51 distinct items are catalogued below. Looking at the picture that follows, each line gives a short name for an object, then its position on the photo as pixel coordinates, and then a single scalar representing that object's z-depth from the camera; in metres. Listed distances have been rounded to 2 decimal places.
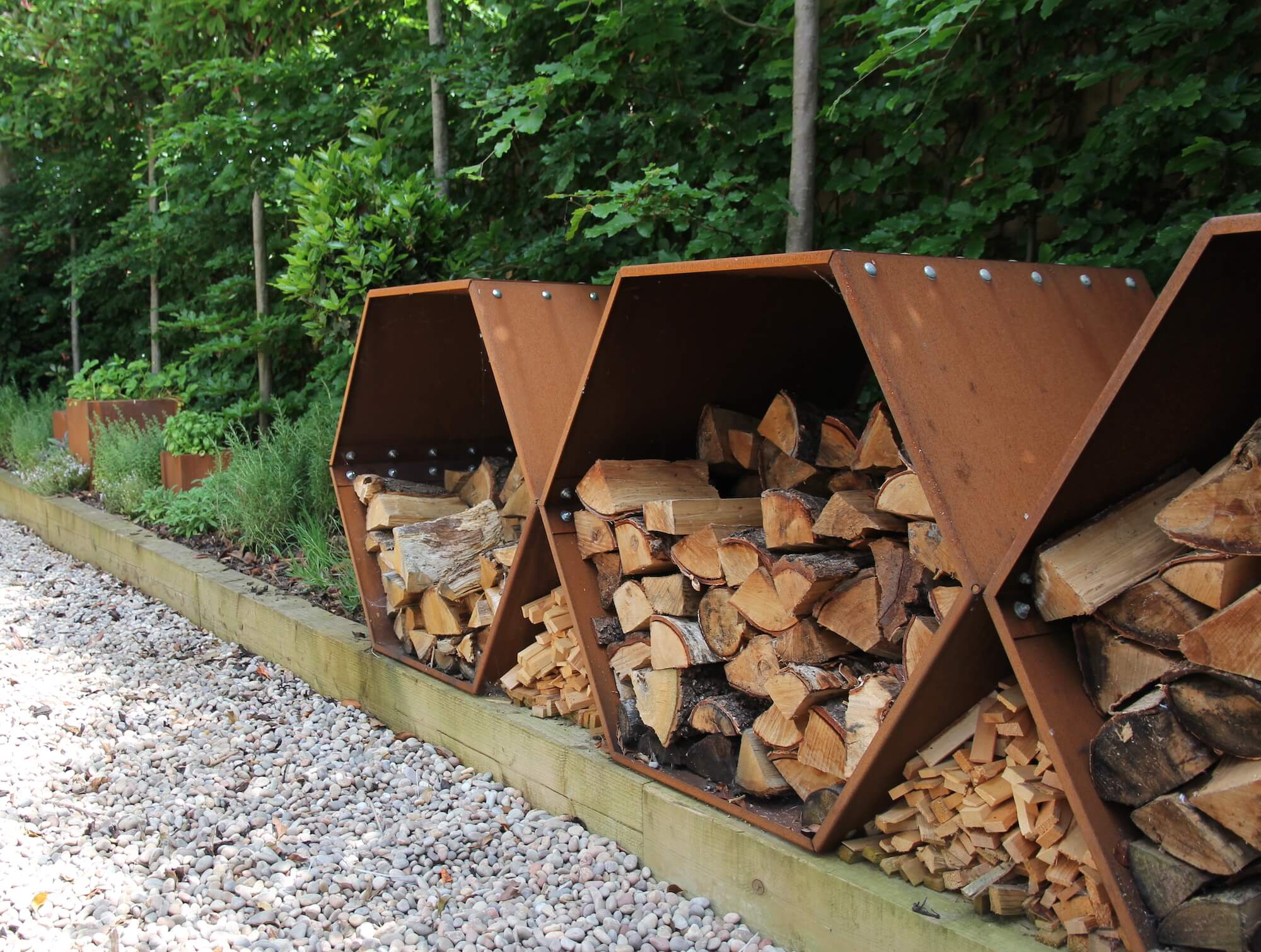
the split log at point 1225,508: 1.51
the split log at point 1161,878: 1.55
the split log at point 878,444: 2.19
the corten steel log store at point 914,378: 1.85
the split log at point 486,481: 3.71
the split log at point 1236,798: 1.46
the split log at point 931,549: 1.93
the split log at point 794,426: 2.46
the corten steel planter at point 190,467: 6.55
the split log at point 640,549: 2.57
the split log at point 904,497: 2.00
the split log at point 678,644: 2.44
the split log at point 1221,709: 1.48
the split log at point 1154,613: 1.60
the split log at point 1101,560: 1.67
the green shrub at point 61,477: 7.78
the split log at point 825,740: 2.12
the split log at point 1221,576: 1.54
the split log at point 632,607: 2.61
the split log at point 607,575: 2.74
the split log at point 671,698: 2.46
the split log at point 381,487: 3.72
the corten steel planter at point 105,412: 7.71
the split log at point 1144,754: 1.57
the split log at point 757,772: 2.28
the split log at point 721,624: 2.38
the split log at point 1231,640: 1.47
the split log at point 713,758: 2.38
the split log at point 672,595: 2.52
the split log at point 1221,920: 1.48
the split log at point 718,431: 2.83
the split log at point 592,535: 2.70
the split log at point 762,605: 2.25
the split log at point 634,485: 2.64
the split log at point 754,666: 2.30
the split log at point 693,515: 2.50
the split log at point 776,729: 2.22
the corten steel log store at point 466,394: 2.88
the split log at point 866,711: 2.04
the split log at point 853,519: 2.13
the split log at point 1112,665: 1.67
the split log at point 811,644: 2.22
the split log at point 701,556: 2.42
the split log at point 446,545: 3.34
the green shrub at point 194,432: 6.74
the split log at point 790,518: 2.24
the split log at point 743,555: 2.29
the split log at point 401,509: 3.59
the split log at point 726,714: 2.37
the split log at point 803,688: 2.16
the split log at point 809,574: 2.16
